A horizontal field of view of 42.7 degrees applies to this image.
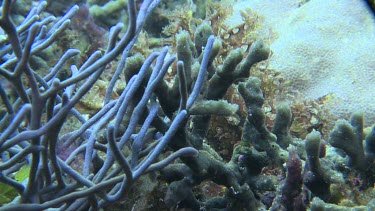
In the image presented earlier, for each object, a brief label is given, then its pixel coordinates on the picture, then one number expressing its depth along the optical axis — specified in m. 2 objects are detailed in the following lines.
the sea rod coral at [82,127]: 0.36
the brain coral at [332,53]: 0.71
